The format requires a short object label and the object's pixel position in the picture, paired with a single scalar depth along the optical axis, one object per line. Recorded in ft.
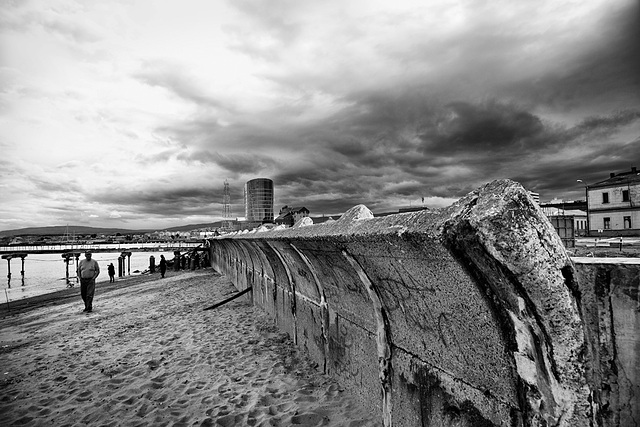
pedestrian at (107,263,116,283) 77.61
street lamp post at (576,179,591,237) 143.05
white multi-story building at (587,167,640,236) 128.26
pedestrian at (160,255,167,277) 70.49
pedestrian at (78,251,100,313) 35.09
